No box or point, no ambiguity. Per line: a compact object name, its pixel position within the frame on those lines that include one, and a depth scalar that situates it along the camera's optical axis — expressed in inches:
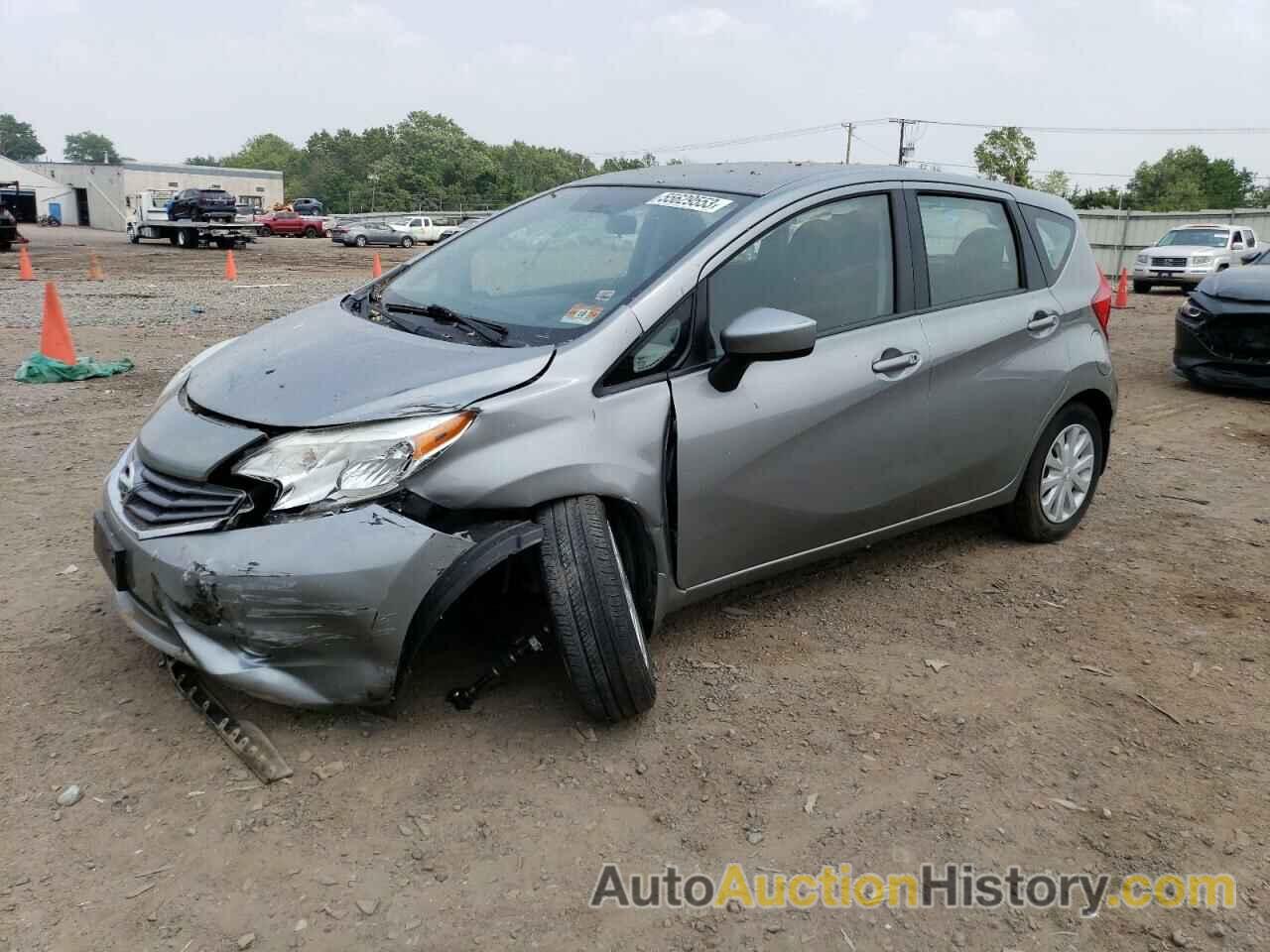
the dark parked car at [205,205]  1246.9
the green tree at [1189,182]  2778.1
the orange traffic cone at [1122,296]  688.4
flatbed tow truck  1254.9
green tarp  308.7
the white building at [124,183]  2242.9
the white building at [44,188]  2384.4
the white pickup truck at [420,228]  1638.8
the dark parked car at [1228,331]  322.3
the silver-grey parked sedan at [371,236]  1563.7
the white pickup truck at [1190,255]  841.5
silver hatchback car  107.0
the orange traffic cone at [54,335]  326.6
